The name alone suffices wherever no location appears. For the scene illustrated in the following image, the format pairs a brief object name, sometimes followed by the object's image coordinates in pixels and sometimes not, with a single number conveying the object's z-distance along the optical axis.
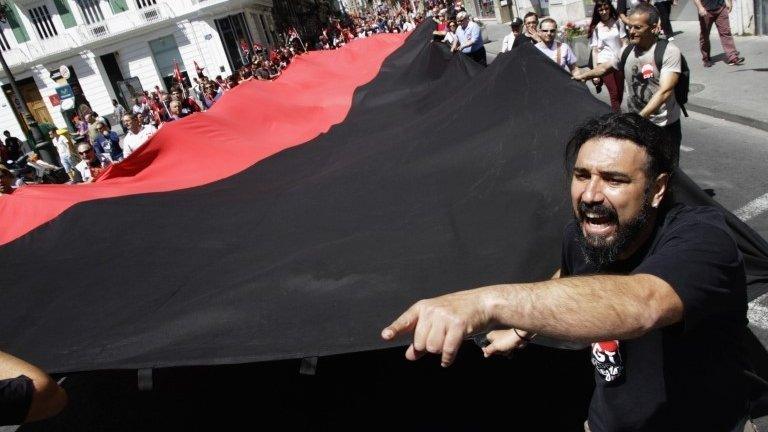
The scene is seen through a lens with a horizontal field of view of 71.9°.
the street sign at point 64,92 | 16.97
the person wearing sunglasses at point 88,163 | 8.59
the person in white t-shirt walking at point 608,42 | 5.52
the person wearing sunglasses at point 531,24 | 8.20
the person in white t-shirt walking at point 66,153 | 14.29
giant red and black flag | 2.61
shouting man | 1.20
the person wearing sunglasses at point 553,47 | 7.16
